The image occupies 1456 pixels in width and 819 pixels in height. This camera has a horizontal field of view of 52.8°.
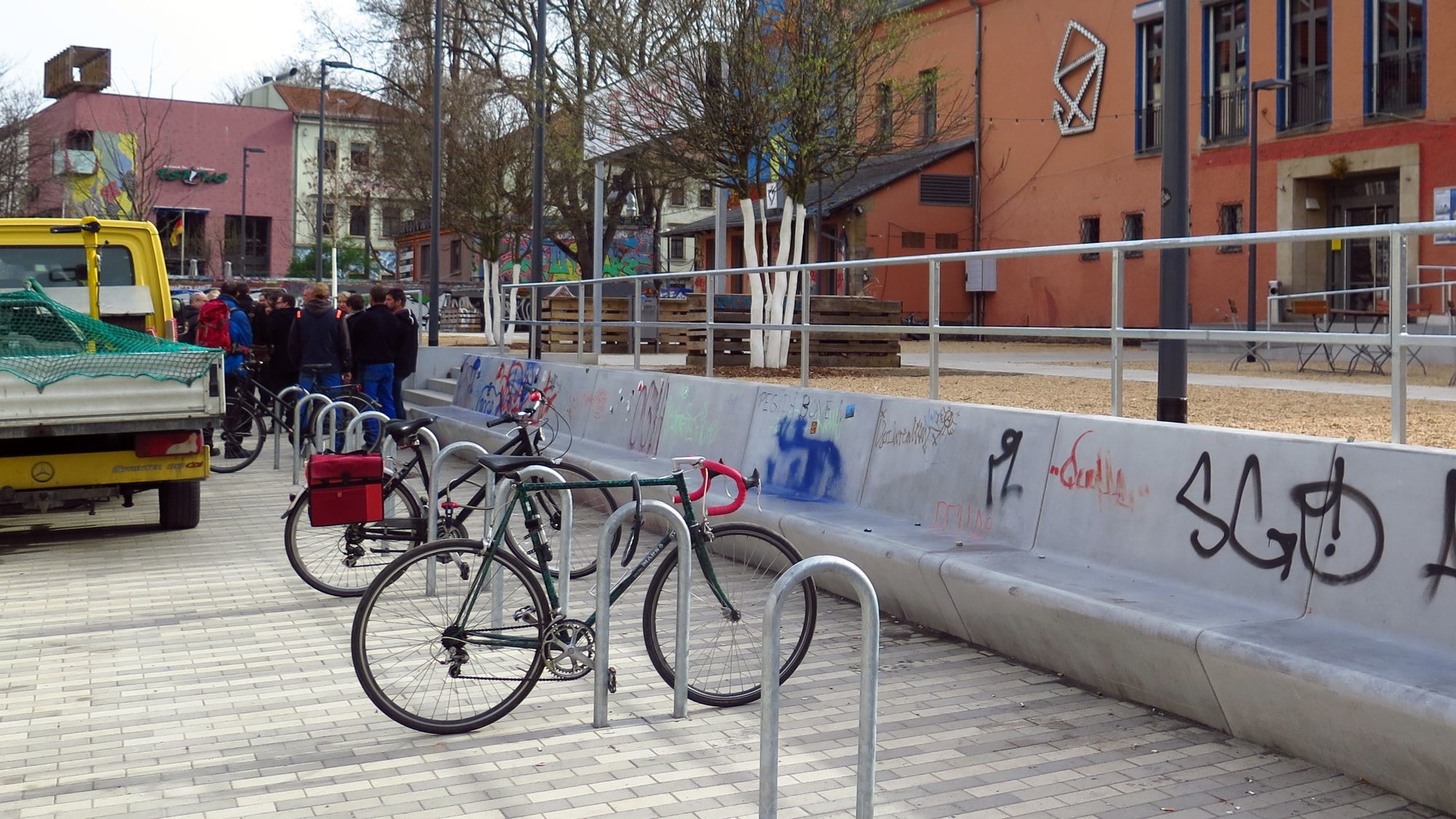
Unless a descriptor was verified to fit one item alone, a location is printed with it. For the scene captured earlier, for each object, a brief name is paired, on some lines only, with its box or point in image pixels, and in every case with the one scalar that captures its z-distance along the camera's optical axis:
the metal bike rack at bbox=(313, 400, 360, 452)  11.71
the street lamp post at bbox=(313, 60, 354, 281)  47.28
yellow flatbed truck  9.90
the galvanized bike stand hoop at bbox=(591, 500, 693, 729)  5.72
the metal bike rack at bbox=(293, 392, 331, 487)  13.48
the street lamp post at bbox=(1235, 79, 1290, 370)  26.78
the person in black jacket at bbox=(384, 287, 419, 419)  16.27
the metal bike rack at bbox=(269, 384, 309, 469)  15.50
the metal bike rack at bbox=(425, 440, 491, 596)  7.64
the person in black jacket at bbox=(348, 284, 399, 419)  15.80
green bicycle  5.68
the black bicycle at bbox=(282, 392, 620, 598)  7.78
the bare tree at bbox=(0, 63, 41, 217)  39.50
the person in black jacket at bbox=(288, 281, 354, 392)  15.53
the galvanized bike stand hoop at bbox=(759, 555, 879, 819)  4.05
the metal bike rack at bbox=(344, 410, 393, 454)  9.93
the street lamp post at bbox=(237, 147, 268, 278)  70.54
